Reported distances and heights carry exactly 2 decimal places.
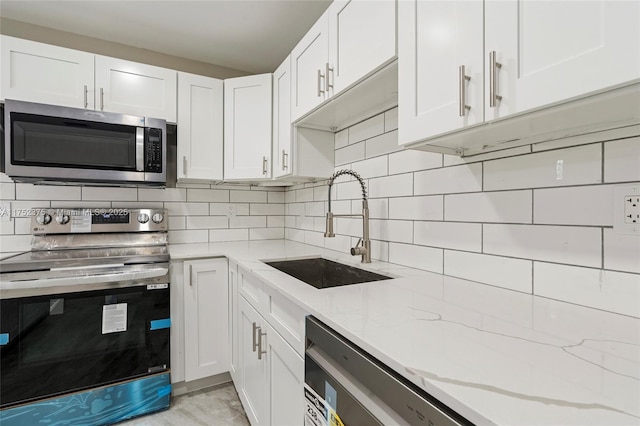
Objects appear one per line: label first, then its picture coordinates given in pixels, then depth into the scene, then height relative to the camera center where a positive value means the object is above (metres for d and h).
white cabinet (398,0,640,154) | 0.56 +0.34
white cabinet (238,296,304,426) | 1.02 -0.68
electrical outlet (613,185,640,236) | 0.73 +0.01
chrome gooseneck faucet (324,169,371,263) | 1.47 -0.13
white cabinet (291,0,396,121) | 1.07 +0.70
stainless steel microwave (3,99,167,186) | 1.64 +0.38
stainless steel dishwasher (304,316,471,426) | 0.51 -0.39
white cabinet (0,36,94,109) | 1.69 +0.81
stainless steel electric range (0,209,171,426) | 1.46 -0.68
